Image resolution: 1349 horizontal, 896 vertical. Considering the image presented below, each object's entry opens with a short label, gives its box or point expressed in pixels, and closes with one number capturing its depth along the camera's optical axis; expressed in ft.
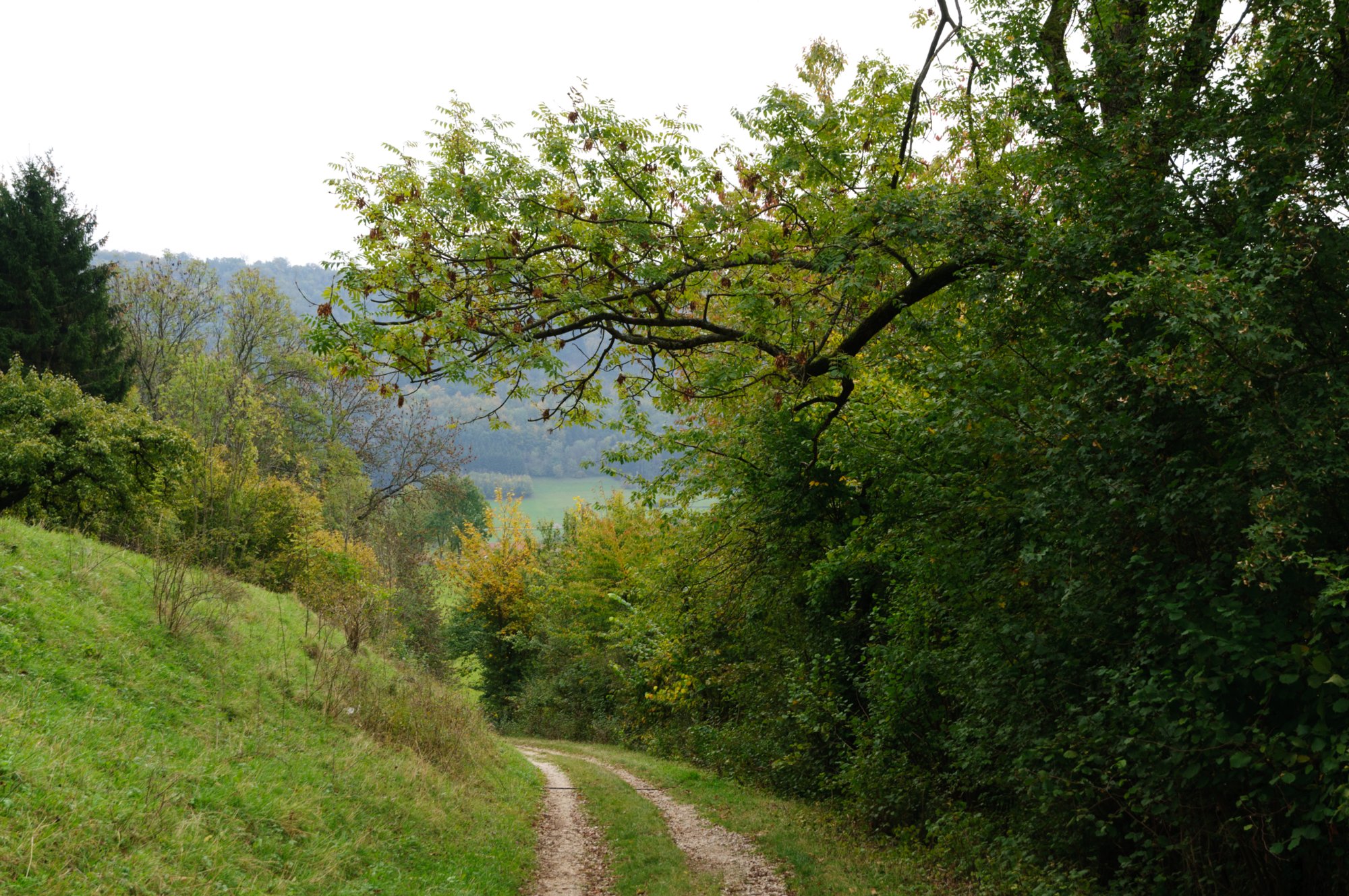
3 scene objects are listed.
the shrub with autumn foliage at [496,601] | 114.42
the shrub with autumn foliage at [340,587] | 49.96
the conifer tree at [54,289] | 85.97
